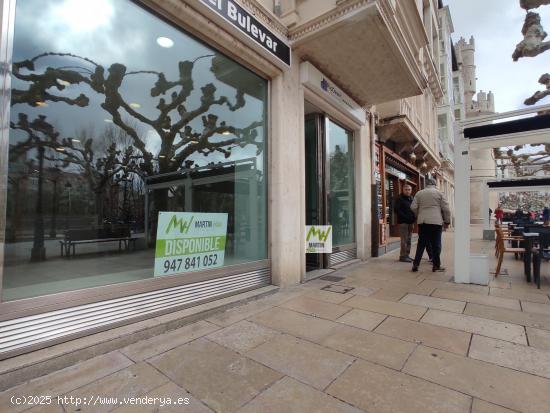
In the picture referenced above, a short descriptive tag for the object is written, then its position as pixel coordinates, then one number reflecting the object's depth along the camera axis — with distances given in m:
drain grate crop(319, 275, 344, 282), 5.46
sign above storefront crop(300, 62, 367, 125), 5.33
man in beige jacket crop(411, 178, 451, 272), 5.89
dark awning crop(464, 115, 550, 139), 4.66
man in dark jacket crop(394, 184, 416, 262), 7.20
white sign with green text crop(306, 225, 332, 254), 5.67
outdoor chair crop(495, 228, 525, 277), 5.18
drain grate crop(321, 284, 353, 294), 4.63
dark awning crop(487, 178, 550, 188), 10.30
